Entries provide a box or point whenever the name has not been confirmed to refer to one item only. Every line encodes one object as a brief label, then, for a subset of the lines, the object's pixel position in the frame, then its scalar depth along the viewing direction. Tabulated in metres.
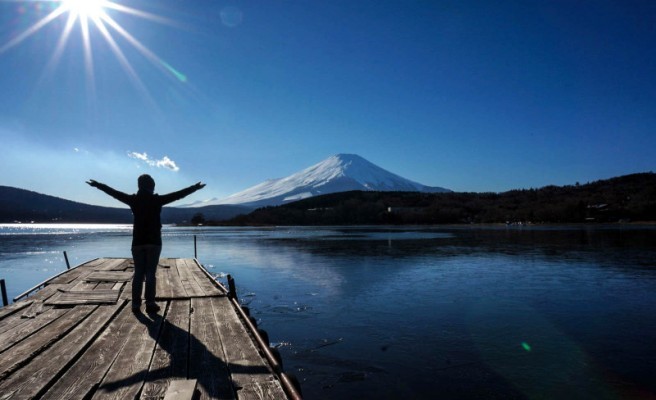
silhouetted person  8.45
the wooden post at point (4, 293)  13.69
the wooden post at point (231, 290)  9.97
